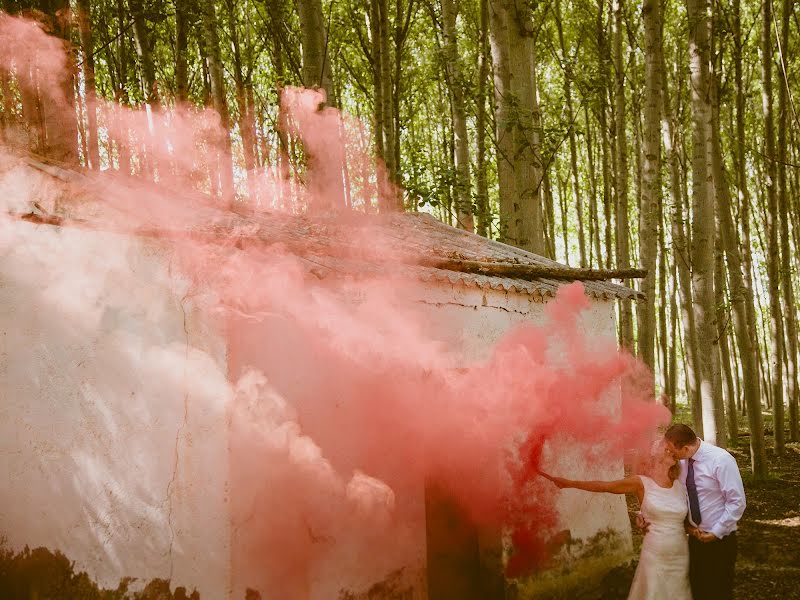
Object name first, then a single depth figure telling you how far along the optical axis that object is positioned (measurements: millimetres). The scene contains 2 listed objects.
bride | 5148
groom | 5137
